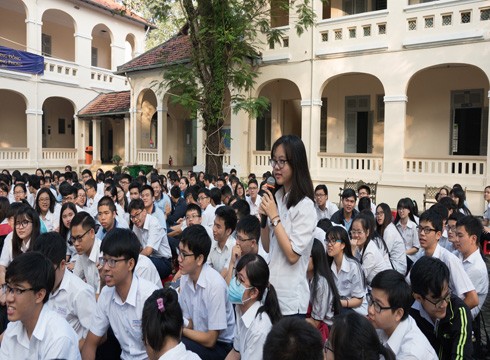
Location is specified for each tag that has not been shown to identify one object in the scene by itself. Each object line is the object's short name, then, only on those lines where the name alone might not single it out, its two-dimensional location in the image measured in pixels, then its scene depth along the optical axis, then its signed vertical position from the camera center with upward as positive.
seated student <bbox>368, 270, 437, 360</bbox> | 2.51 -0.91
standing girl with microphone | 2.79 -0.38
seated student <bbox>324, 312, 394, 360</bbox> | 2.08 -0.86
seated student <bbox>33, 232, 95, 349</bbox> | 3.13 -0.98
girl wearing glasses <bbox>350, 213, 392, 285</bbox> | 4.26 -0.85
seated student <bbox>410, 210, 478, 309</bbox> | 3.51 -0.80
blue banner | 17.88 +4.40
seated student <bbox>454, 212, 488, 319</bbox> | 3.96 -0.82
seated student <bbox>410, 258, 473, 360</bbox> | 2.88 -0.97
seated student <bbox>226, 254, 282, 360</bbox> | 2.71 -0.92
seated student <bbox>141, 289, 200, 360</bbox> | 2.37 -0.92
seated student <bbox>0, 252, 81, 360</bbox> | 2.48 -0.91
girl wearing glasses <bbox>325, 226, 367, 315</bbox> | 3.94 -0.99
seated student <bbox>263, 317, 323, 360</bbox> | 1.88 -0.79
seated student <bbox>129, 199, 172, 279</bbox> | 5.45 -0.93
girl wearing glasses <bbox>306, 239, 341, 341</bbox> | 3.53 -1.06
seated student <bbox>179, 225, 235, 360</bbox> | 3.30 -1.09
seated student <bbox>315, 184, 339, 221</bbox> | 7.13 -0.65
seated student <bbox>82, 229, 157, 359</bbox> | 3.04 -0.99
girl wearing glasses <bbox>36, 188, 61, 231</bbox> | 6.27 -0.68
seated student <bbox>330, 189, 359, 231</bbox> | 6.53 -0.71
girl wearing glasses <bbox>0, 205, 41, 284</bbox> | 4.61 -0.79
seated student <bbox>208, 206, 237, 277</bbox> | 4.66 -0.83
